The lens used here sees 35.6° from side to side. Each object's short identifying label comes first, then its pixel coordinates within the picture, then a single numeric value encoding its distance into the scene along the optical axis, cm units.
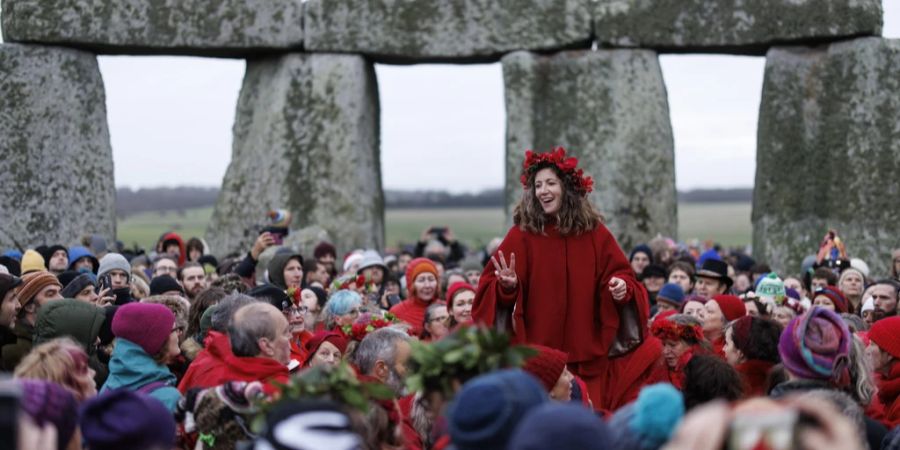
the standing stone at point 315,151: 1600
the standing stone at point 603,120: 1582
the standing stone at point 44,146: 1557
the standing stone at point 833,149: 1541
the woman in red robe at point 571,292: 781
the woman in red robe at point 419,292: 1003
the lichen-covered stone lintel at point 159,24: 1558
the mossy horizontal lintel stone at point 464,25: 1572
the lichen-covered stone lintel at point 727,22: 1538
